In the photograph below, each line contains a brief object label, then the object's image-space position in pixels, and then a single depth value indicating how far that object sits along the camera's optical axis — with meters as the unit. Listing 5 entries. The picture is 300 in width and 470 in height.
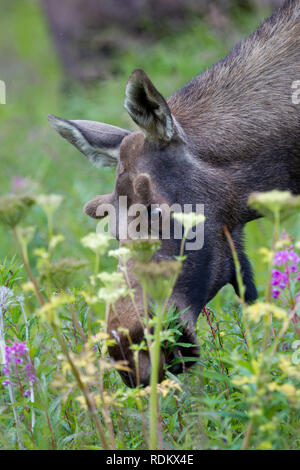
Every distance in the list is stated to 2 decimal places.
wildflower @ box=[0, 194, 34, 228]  4.95
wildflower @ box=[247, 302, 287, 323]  4.83
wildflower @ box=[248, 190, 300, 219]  4.79
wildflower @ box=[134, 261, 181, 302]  5.00
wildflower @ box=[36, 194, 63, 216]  5.11
